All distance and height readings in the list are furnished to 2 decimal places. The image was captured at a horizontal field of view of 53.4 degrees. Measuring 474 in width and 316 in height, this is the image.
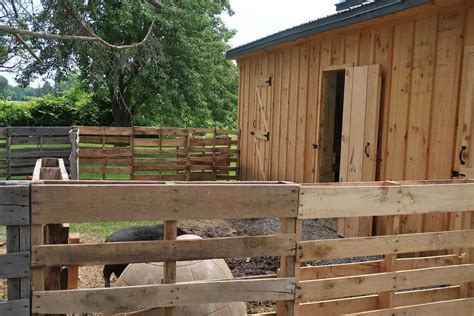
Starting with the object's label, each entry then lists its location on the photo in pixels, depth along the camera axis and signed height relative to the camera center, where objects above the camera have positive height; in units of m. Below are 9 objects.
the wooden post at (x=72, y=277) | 3.31 -1.09
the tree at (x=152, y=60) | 14.44 +2.15
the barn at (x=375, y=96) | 5.35 +0.54
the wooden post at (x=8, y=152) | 12.03 -0.83
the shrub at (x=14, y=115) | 21.22 +0.23
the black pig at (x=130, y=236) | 4.70 -1.14
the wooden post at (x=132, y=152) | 12.46 -0.73
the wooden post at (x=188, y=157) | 12.78 -0.84
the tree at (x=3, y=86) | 24.20 +2.08
